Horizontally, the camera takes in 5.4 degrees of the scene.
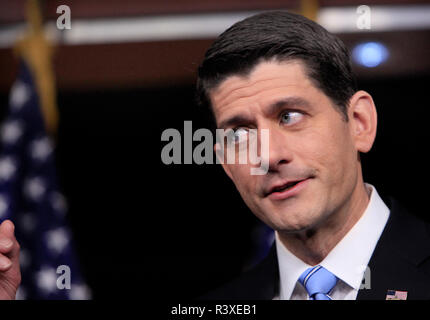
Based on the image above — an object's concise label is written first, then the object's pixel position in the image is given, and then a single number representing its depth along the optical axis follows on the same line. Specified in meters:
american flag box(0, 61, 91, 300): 5.10
